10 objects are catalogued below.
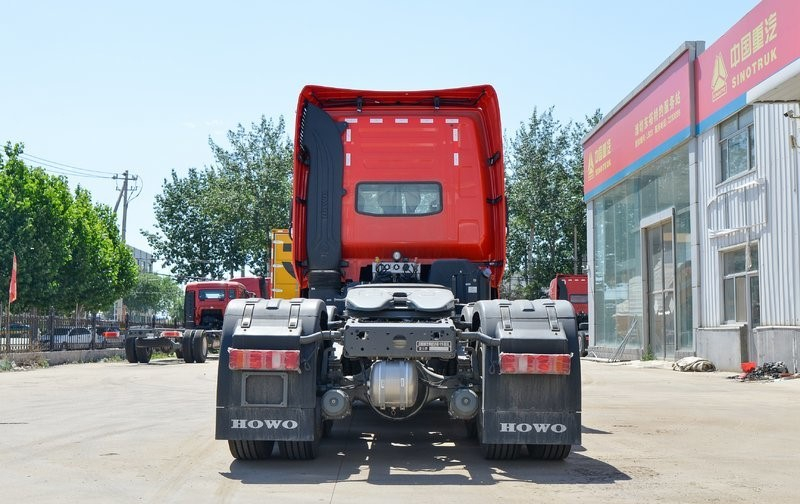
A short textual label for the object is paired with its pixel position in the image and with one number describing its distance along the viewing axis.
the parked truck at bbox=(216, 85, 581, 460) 7.57
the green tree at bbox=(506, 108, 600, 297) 62.69
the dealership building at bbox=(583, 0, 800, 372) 23.05
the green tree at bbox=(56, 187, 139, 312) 53.06
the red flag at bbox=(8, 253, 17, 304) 31.77
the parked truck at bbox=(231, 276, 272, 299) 40.34
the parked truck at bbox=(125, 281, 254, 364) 31.85
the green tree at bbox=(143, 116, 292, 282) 61.38
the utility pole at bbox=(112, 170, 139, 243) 69.50
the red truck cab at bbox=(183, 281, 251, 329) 37.91
